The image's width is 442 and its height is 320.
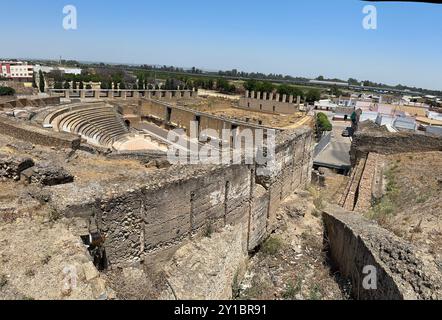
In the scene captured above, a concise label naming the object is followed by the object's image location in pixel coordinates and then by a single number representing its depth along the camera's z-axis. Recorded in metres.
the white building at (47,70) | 101.76
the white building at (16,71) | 89.62
